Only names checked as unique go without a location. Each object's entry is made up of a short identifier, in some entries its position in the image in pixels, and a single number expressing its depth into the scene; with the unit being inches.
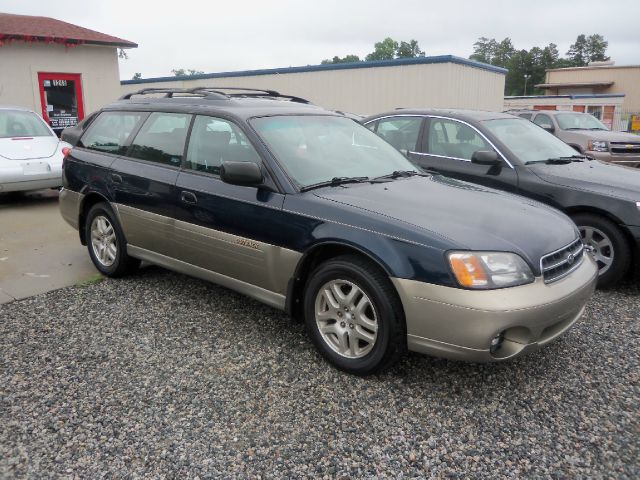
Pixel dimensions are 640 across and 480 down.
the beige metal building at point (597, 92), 1204.5
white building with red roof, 498.3
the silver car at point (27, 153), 312.7
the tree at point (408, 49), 4105.3
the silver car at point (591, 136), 478.0
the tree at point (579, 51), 4292.3
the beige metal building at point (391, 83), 615.5
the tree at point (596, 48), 4239.7
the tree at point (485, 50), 4517.2
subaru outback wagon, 118.1
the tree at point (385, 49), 4039.1
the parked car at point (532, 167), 192.7
